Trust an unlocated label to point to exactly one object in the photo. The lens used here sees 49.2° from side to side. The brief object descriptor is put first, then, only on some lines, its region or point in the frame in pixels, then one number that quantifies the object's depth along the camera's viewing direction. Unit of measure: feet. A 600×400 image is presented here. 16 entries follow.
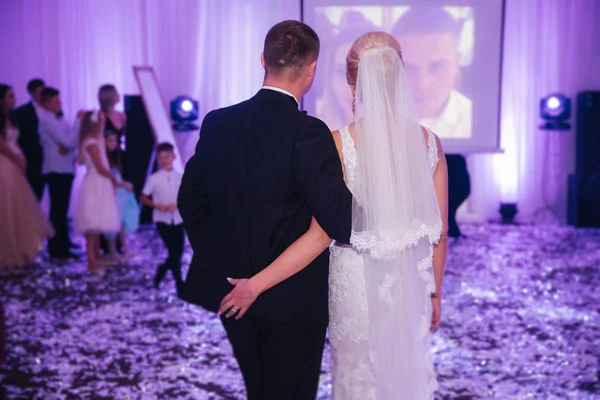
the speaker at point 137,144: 26.04
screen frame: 23.56
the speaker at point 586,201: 25.90
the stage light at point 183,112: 27.12
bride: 6.27
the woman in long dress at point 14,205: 18.28
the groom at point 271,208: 5.57
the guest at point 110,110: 18.69
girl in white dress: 17.58
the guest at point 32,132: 19.93
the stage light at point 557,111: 26.84
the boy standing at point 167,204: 15.21
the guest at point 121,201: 18.52
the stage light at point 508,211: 27.63
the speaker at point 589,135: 26.71
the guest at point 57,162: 19.92
